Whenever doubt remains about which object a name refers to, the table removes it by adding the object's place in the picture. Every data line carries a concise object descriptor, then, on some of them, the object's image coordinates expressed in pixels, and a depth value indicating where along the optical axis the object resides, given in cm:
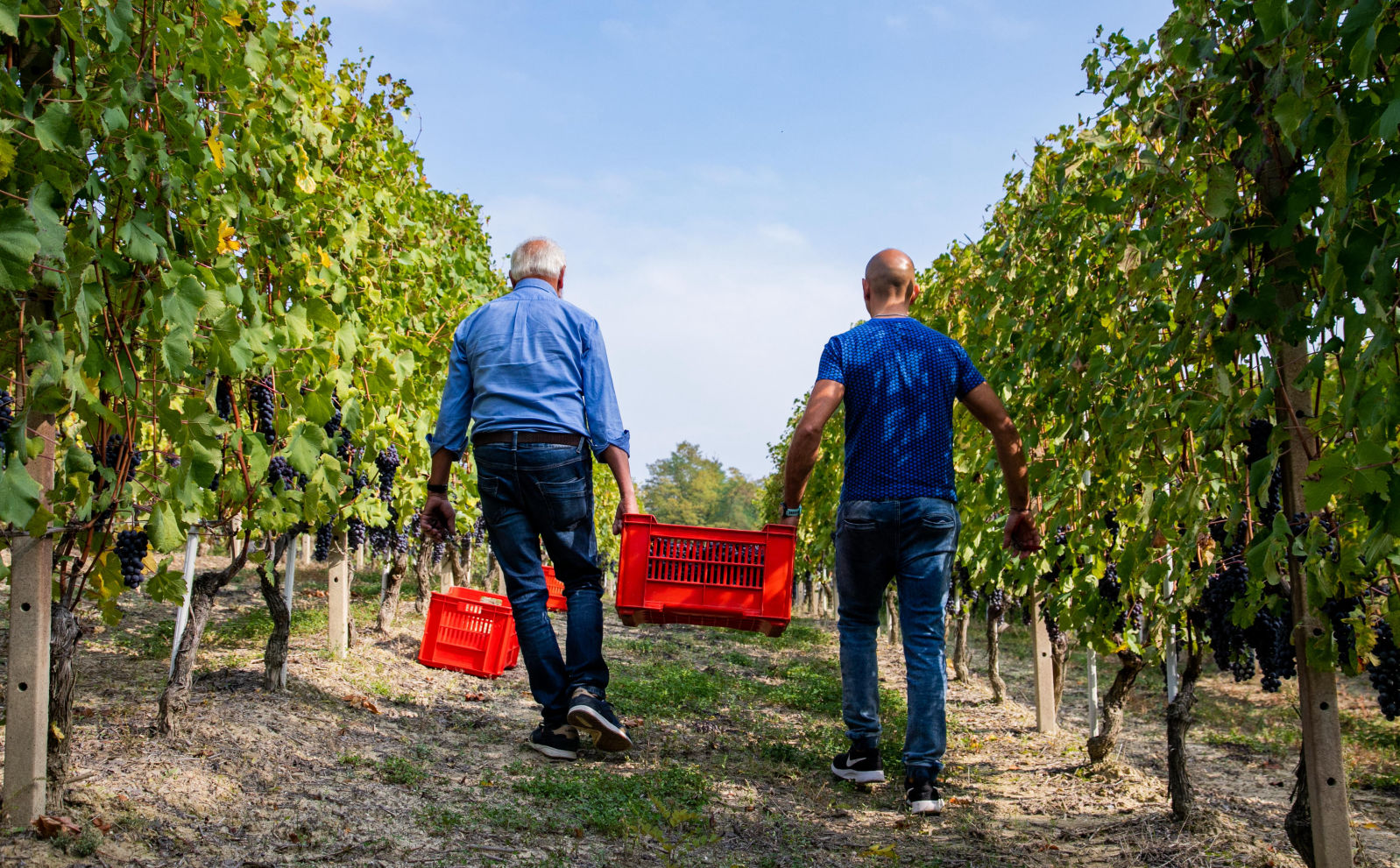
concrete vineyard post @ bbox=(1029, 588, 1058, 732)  575
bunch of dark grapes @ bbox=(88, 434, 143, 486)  250
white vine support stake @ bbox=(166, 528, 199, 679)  374
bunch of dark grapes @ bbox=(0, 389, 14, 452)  316
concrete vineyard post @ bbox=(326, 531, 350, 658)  600
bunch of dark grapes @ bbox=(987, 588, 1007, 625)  739
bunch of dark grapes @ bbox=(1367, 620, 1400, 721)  317
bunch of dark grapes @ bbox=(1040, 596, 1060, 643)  373
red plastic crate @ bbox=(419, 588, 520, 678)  611
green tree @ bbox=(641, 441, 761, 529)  10206
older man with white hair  349
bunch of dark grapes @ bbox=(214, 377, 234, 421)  380
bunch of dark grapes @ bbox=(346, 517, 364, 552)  596
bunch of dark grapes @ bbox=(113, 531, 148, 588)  319
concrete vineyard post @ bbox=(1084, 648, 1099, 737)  497
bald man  328
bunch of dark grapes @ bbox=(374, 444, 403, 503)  547
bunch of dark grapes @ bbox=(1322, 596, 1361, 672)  270
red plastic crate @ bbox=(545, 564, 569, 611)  710
